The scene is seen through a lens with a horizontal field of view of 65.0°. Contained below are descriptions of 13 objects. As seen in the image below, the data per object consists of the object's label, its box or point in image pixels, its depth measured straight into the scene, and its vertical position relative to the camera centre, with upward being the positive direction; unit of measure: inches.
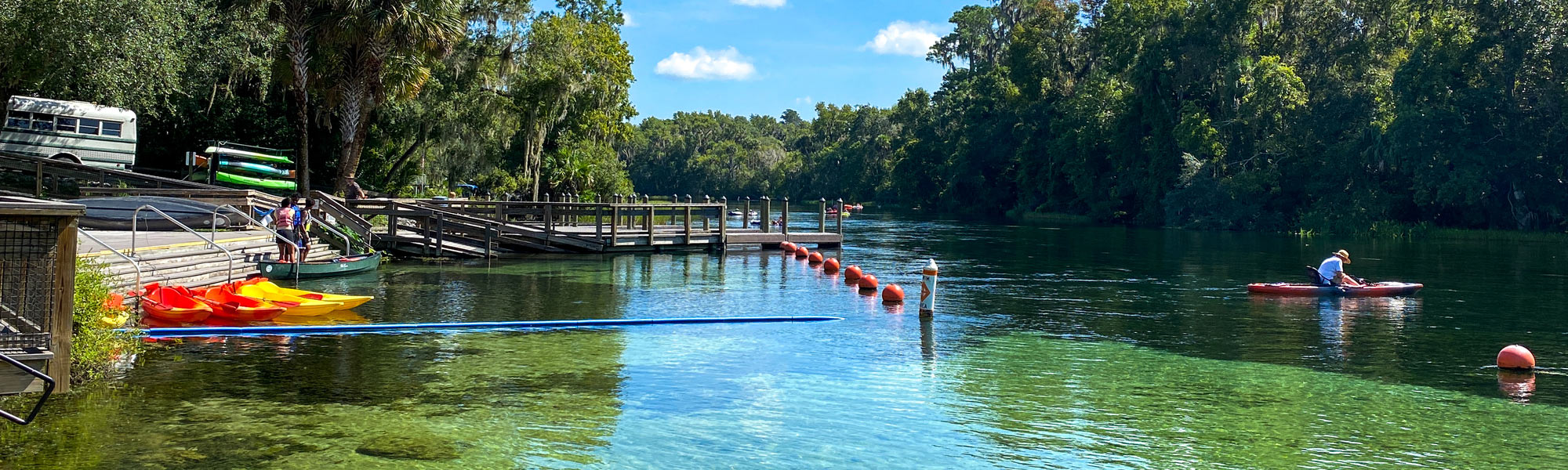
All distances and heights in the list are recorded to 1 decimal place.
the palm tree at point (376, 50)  1302.9 +152.0
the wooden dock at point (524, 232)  1222.3 -44.7
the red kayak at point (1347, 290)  941.8 -58.4
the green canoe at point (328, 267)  904.9 -63.7
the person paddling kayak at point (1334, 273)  948.6 -46.0
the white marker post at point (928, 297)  772.6 -59.8
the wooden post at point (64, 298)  326.6 -32.5
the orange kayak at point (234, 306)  654.5 -66.9
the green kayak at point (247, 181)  1346.0 +1.4
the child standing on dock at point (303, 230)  950.9 -35.8
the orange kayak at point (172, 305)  629.9 -64.7
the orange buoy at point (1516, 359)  565.9 -64.6
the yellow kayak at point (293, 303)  691.4 -67.2
